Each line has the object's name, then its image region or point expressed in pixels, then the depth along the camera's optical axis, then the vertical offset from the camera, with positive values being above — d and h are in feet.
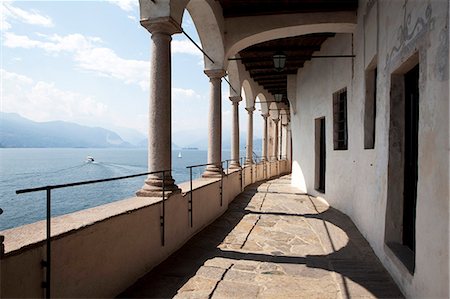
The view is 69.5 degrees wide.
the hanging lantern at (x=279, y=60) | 25.30 +7.07
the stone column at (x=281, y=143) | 74.38 +1.66
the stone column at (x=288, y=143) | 76.31 +1.62
